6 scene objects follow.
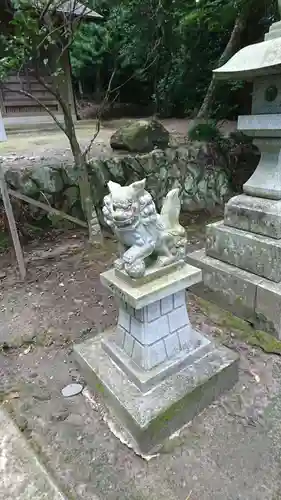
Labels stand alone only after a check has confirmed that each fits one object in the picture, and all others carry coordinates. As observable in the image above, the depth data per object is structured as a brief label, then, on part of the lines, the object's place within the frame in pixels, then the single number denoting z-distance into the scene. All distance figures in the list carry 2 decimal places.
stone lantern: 2.47
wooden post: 3.46
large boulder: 5.29
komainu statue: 1.66
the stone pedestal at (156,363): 1.81
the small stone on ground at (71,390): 2.18
